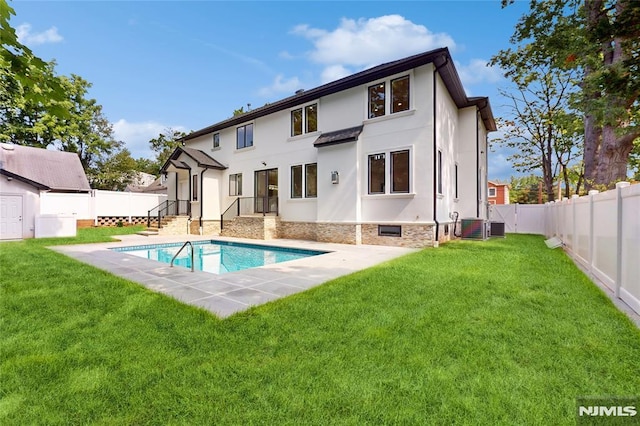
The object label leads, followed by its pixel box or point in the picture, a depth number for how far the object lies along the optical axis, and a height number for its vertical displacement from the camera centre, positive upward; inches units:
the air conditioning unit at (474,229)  475.5 -25.4
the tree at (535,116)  688.4 +269.3
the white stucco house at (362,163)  407.2 +89.2
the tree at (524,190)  1567.1 +137.1
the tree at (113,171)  1279.5 +196.9
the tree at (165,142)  1347.2 +333.3
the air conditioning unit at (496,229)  532.4 -28.3
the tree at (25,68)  80.7 +45.0
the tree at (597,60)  209.6 +131.9
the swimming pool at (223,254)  360.2 -58.4
